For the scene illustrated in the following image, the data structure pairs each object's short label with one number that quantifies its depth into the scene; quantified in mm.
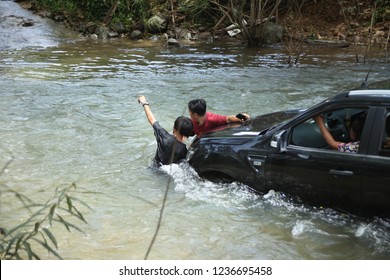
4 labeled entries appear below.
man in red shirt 12282
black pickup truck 8669
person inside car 9001
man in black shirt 11801
